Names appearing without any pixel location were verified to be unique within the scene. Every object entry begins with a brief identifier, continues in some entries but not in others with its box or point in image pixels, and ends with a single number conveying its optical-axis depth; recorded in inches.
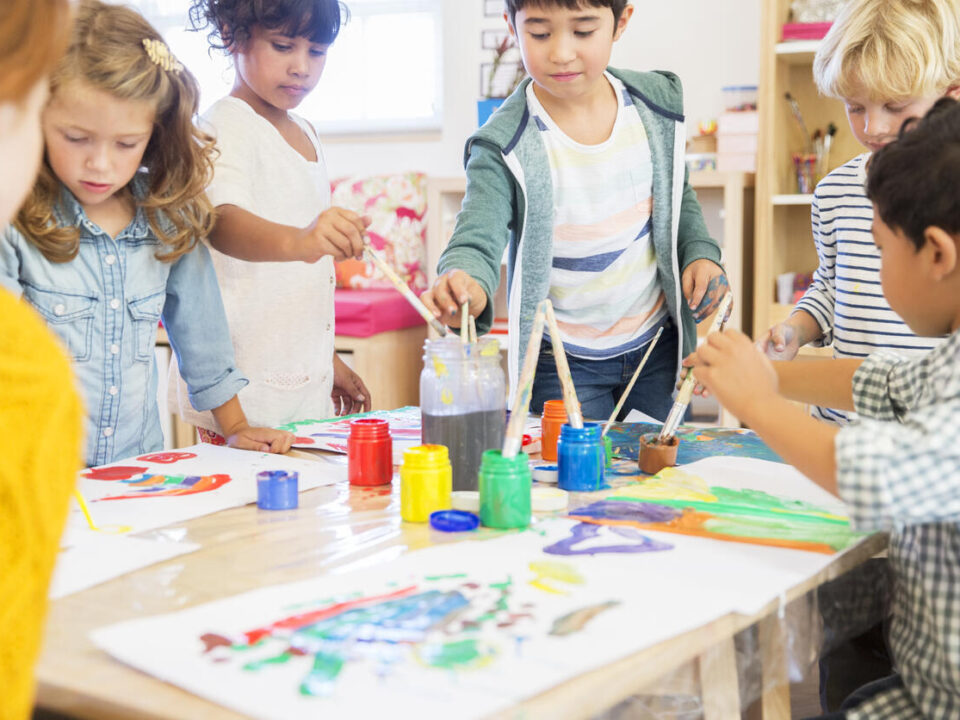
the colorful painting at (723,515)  35.7
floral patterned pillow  141.3
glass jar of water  41.9
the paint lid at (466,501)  38.7
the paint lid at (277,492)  39.9
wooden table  23.9
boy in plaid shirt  29.4
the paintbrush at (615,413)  52.7
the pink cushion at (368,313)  125.6
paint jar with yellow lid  38.1
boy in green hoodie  59.9
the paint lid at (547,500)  39.3
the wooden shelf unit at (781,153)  118.5
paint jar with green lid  36.8
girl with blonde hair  48.6
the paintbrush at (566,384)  44.1
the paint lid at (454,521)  36.5
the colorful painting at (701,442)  49.1
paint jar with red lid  43.6
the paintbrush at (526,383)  39.7
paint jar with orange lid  48.6
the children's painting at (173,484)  38.6
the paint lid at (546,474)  44.2
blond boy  52.4
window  150.9
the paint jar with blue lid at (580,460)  42.8
